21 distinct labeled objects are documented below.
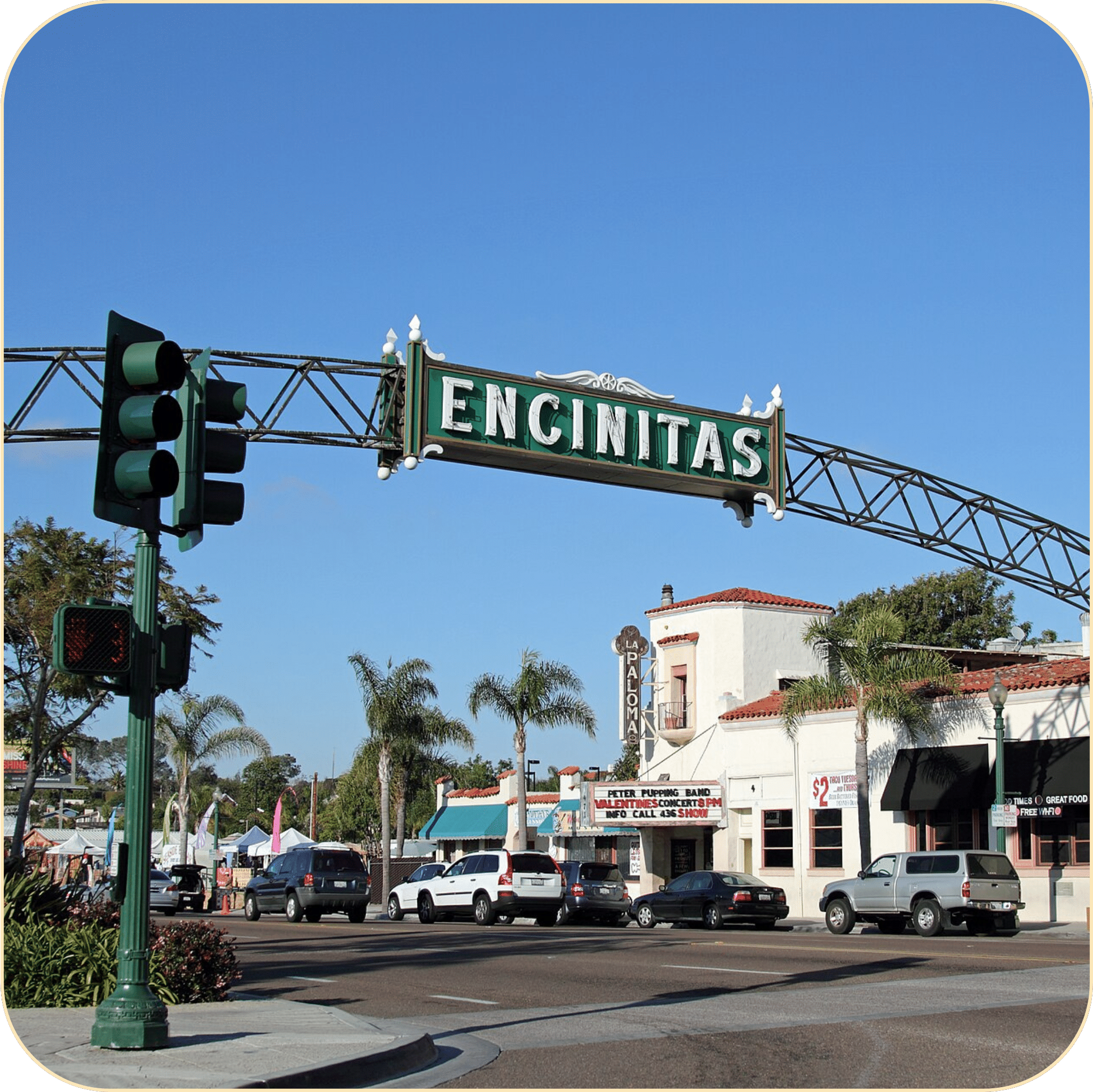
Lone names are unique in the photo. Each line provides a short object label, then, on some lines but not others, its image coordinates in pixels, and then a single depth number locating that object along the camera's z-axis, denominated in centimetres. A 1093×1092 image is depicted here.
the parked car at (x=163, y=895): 4212
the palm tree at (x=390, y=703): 5016
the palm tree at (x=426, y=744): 5069
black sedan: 3191
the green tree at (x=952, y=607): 5903
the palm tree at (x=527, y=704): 4747
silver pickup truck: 2680
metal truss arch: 1770
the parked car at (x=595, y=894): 3597
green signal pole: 1005
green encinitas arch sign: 1842
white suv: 3291
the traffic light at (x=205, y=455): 1053
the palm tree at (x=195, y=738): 5875
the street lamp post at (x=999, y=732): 3108
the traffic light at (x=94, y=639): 976
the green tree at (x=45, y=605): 2853
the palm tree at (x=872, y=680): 3519
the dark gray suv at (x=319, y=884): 3481
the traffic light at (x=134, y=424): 993
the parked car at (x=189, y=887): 4478
